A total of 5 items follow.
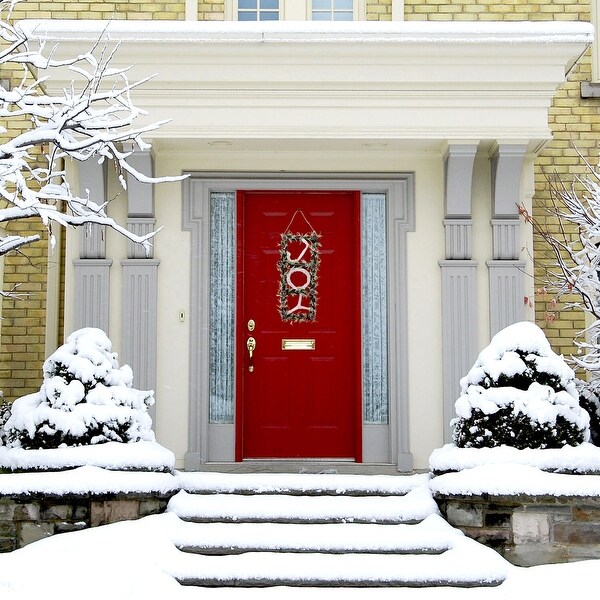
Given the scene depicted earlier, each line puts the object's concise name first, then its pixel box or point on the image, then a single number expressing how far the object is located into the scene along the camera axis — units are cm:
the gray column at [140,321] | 711
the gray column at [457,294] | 710
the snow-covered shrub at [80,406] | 546
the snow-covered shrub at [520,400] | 534
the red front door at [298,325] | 734
